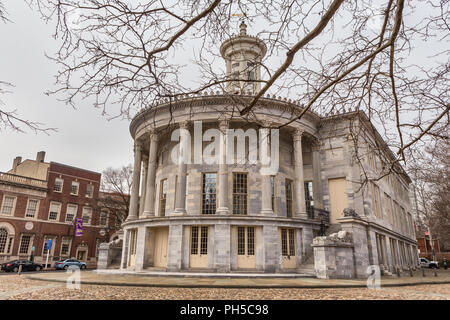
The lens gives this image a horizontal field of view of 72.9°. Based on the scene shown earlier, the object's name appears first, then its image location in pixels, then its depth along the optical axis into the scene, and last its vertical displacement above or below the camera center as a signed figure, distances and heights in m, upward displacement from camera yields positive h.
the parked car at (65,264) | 35.44 -2.09
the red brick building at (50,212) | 38.88 +4.55
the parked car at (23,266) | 30.71 -2.14
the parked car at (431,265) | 48.10 -2.36
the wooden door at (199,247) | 21.31 +0.00
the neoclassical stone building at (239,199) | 21.34 +3.77
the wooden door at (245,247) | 21.25 +0.04
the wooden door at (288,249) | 22.08 -0.06
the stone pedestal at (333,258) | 17.64 -0.53
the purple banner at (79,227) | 36.37 +2.17
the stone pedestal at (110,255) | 27.03 -0.79
